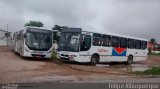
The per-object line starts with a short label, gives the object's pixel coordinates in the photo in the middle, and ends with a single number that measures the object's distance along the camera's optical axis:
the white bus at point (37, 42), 11.08
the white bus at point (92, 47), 10.05
